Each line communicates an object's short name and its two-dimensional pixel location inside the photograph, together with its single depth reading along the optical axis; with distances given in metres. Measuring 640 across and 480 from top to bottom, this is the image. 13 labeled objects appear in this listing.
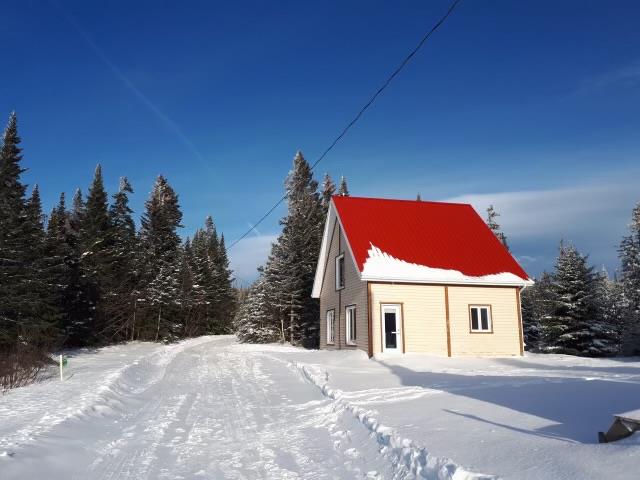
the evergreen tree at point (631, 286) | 32.69
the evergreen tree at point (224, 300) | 58.25
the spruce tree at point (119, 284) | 35.12
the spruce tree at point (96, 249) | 33.19
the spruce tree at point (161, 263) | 39.47
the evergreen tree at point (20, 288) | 19.23
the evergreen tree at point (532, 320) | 33.19
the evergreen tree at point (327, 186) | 55.85
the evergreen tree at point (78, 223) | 35.87
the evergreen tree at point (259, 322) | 39.69
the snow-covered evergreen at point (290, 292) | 37.94
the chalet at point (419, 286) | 21.14
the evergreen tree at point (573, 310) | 31.70
